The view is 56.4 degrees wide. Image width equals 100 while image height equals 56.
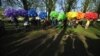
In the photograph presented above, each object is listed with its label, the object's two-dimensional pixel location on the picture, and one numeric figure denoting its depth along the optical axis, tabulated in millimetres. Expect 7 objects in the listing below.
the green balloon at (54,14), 12478
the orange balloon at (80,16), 13068
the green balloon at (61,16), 12360
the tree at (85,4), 16428
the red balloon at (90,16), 12556
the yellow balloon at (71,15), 12816
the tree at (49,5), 15620
